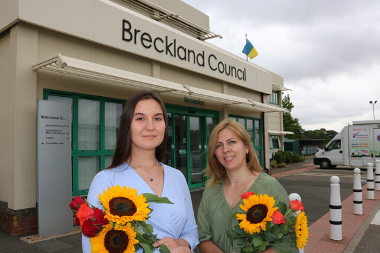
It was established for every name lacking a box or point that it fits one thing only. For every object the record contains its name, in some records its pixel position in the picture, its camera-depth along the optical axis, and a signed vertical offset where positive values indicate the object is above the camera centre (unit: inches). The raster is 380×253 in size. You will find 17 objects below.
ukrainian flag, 540.7 +166.1
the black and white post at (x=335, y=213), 191.3 -50.5
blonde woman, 80.0 -13.5
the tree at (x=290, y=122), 1396.3 +84.9
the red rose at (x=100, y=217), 44.9 -12.3
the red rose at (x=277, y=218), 56.8 -16.1
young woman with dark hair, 63.0 -7.8
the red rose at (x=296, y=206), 63.2 -15.1
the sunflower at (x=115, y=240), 46.2 -16.4
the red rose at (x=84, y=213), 45.6 -11.9
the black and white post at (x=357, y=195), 259.1 -52.0
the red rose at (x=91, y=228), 44.4 -14.0
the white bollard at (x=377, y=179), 371.2 -54.3
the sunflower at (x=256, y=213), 57.8 -15.5
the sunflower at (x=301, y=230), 64.5 -21.0
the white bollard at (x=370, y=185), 325.3 -54.6
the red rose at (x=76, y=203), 48.8 -10.9
